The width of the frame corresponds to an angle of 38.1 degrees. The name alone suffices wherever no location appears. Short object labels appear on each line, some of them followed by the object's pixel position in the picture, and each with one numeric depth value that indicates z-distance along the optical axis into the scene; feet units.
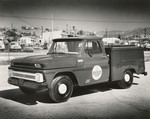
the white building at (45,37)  270.34
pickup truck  17.87
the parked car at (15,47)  135.74
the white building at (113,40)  284.45
